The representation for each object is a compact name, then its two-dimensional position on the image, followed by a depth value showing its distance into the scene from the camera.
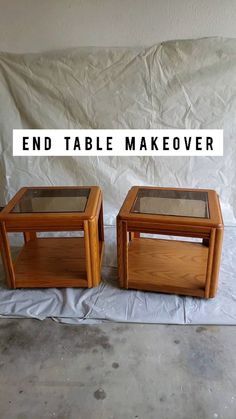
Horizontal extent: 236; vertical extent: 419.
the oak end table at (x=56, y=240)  1.12
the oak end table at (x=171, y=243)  1.07
